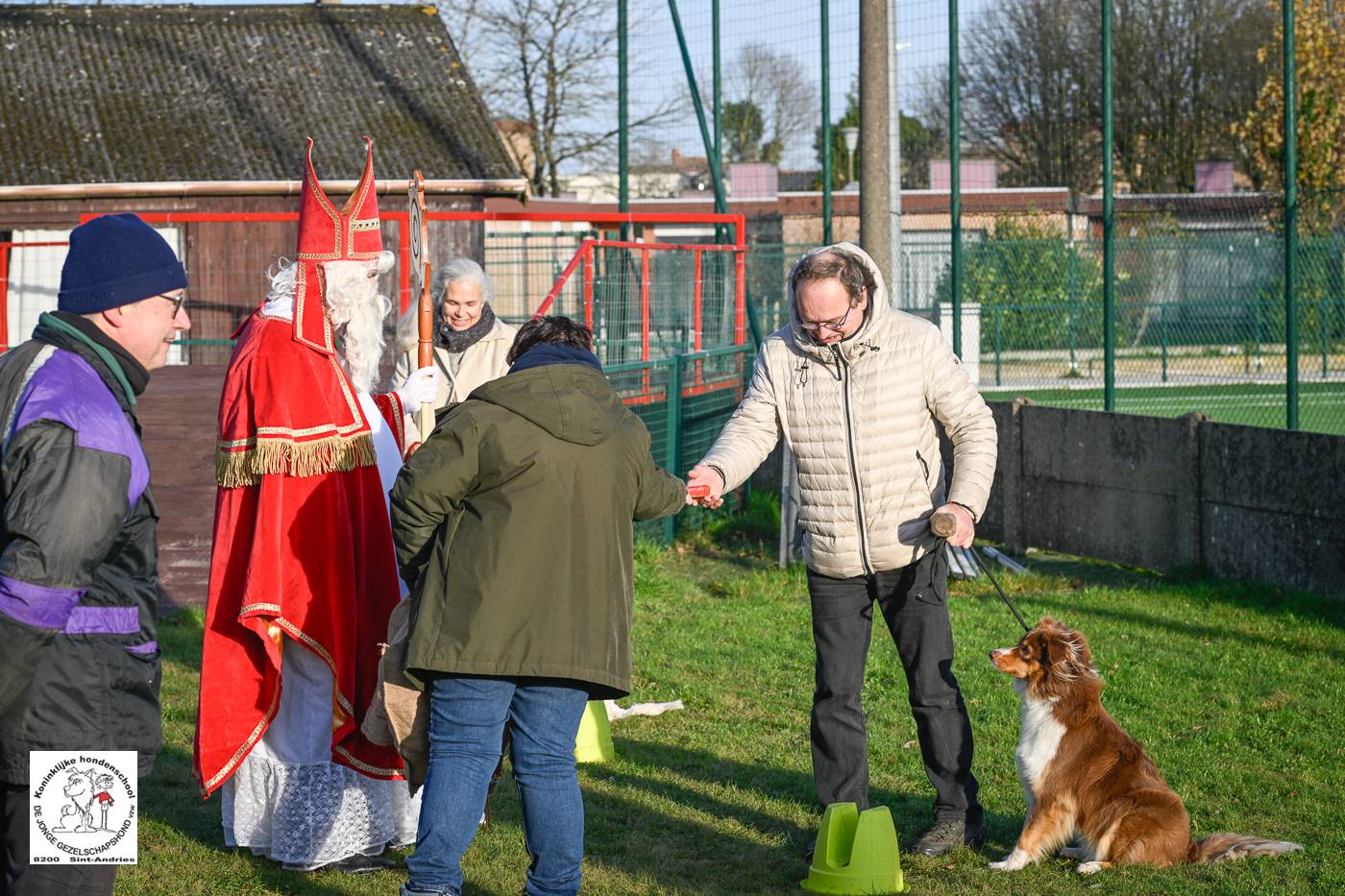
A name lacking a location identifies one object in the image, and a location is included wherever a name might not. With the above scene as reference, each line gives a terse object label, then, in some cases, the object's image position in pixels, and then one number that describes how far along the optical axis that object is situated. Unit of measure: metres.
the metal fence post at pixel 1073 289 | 23.75
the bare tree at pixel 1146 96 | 39.38
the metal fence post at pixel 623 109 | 15.55
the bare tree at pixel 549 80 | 36.19
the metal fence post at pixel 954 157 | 13.16
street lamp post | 29.73
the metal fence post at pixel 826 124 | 14.23
